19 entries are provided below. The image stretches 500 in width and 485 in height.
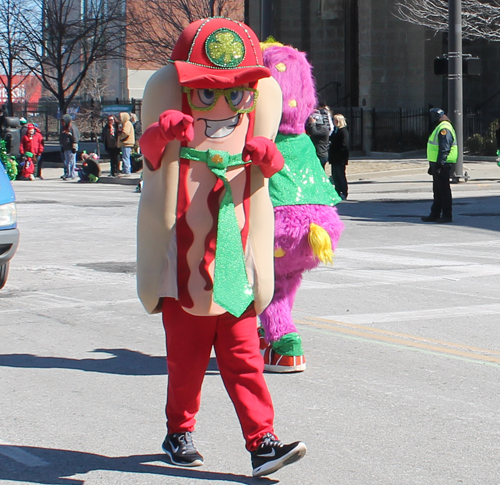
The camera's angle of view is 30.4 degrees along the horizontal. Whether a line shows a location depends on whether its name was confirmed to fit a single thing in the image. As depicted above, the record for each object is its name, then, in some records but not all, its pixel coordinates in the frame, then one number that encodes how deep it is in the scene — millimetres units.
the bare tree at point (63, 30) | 36469
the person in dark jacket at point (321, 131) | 16531
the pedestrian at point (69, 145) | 24875
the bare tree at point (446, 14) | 27594
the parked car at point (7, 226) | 8250
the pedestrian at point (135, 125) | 25208
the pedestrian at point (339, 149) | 17484
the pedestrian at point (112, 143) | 24766
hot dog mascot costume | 3926
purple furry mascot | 5500
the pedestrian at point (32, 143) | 24855
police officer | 13719
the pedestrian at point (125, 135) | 24281
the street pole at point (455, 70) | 20578
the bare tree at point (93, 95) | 46094
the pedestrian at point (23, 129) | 25305
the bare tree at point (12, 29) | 39125
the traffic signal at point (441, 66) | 20969
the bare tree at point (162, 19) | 34984
